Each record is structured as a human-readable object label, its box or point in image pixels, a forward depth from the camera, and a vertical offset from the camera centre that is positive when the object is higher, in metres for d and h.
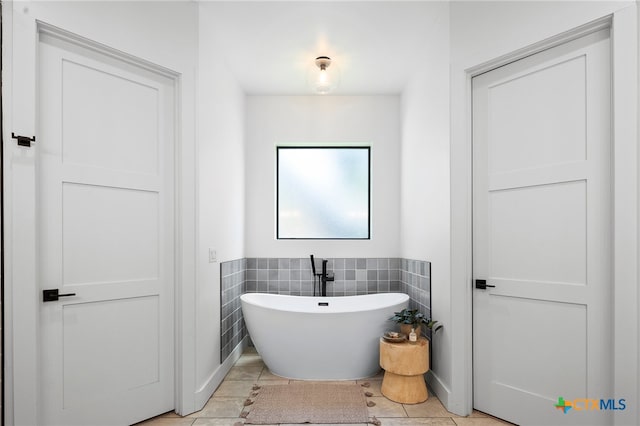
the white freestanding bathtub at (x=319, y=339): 2.75 -0.98
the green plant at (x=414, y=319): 2.60 -0.80
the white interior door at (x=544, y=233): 1.86 -0.13
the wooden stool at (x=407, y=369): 2.51 -1.09
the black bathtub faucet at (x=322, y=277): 3.60 -0.66
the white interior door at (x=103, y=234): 1.85 -0.13
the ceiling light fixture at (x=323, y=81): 3.07 +1.10
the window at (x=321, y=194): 3.90 +0.21
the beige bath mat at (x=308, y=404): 2.29 -1.31
